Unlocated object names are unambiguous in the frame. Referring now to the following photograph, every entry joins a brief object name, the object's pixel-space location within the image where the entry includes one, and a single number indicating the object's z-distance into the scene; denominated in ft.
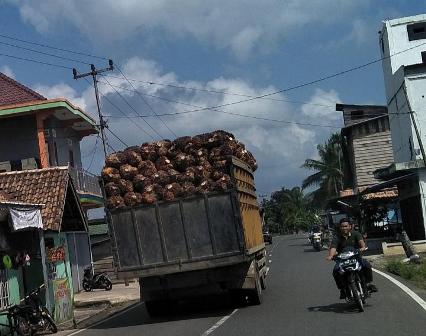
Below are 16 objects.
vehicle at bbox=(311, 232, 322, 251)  115.40
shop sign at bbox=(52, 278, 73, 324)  48.14
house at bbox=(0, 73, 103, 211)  84.79
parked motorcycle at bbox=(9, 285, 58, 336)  41.09
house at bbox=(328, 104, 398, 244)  114.62
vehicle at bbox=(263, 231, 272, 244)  164.45
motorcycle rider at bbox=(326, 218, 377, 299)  36.19
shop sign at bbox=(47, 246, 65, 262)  52.03
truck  39.32
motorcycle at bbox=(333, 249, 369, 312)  34.94
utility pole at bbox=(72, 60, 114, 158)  102.06
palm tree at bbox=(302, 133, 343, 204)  186.09
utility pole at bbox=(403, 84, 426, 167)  86.52
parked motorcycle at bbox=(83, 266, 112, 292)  79.61
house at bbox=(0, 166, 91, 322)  48.88
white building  90.68
